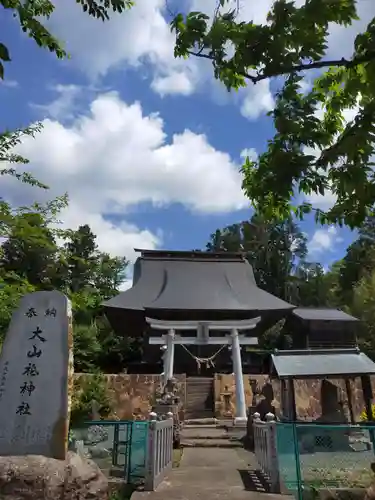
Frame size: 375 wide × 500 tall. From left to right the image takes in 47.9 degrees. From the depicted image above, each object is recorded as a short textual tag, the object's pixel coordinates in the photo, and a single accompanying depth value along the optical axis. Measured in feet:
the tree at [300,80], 11.43
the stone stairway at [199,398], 53.31
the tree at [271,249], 125.90
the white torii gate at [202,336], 54.44
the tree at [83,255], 101.35
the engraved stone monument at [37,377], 15.90
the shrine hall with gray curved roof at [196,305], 56.08
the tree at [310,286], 123.95
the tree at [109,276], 107.84
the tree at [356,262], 115.55
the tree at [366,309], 85.25
